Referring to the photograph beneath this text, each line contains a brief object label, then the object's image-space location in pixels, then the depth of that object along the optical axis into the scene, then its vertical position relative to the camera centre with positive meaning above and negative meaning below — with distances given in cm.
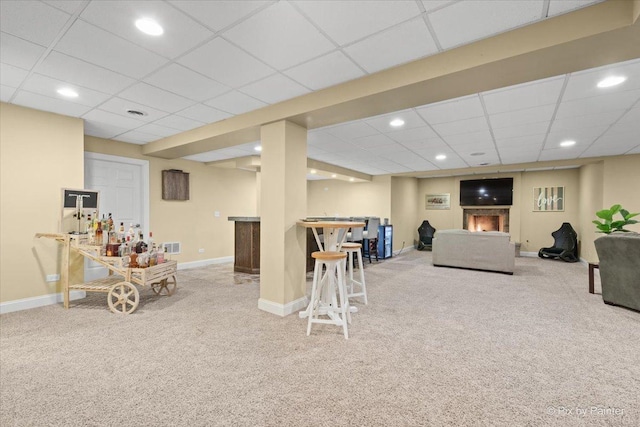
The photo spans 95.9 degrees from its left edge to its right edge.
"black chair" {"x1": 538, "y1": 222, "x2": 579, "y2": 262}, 707 -86
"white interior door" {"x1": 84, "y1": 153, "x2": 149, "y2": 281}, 468 +40
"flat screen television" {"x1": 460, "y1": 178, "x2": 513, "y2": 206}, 835 +60
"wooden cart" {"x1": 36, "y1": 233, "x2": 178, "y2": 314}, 333 -76
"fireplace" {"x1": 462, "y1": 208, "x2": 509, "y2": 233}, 857 -23
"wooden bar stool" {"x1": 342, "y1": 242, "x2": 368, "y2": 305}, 362 -49
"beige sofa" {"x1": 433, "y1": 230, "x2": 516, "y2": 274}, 560 -79
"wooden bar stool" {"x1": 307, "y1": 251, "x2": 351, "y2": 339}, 276 -84
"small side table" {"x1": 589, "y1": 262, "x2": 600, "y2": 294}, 415 -92
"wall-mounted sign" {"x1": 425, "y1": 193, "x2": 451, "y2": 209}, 954 +36
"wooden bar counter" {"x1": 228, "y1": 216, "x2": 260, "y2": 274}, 549 -65
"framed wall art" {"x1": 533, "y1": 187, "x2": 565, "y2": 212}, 789 +36
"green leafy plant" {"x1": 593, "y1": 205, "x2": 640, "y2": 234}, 437 -13
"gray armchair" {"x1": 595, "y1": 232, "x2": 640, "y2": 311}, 334 -67
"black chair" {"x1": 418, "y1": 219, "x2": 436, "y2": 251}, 939 -77
